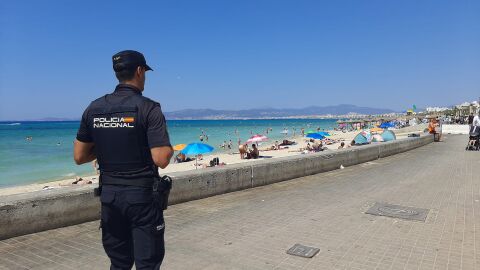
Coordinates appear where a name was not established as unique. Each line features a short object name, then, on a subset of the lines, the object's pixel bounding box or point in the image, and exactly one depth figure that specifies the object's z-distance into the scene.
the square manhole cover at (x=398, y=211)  5.86
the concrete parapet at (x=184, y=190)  4.73
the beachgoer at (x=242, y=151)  23.03
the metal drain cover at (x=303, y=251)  4.20
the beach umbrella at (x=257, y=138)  24.79
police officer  2.43
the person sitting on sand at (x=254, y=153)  20.61
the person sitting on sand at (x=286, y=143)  38.94
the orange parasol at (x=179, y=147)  19.63
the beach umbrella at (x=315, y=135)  27.57
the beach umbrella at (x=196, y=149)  16.88
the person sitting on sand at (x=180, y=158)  25.19
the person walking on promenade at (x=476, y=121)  17.05
